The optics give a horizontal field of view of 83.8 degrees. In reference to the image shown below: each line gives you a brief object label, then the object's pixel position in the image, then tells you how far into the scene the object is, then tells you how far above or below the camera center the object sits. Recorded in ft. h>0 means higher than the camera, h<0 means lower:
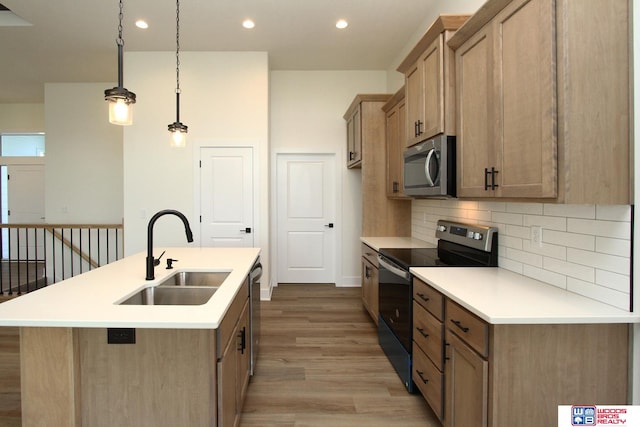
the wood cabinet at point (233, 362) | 5.19 -2.57
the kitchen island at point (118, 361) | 4.62 -2.05
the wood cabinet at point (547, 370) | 4.72 -2.13
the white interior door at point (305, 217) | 17.89 -0.32
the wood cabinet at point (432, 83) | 7.70 +2.99
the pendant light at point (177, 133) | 9.64 +2.12
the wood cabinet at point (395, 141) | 11.92 +2.46
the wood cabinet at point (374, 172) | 13.75 +1.49
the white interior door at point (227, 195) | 15.47 +0.69
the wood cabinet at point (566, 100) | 4.67 +1.54
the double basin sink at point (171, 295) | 6.31 -1.53
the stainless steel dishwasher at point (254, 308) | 8.26 -2.42
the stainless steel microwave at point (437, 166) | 7.74 +0.99
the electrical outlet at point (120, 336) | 4.82 -1.69
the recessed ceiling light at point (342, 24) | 12.60 +6.70
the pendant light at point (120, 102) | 6.19 +1.94
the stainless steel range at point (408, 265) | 7.93 -1.29
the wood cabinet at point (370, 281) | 11.73 -2.49
